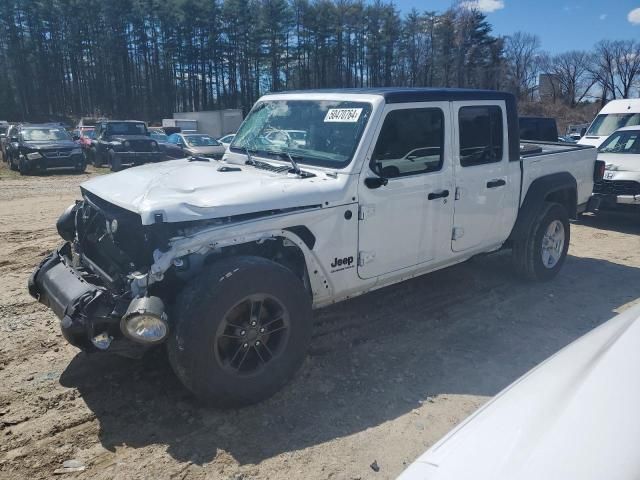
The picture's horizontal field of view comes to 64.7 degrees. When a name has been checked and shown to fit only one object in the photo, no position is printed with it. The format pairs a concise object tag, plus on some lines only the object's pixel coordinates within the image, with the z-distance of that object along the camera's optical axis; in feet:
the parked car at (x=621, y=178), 28.19
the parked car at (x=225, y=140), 75.97
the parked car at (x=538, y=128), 43.50
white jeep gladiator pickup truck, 10.03
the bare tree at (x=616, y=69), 221.46
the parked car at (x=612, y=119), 41.81
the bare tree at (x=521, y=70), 227.40
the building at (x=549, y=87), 232.37
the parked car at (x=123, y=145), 63.72
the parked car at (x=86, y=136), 75.36
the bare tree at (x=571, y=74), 230.48
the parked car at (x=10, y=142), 61.62
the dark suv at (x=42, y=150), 57.77
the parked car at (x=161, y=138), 81.55
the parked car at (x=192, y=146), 65.59
